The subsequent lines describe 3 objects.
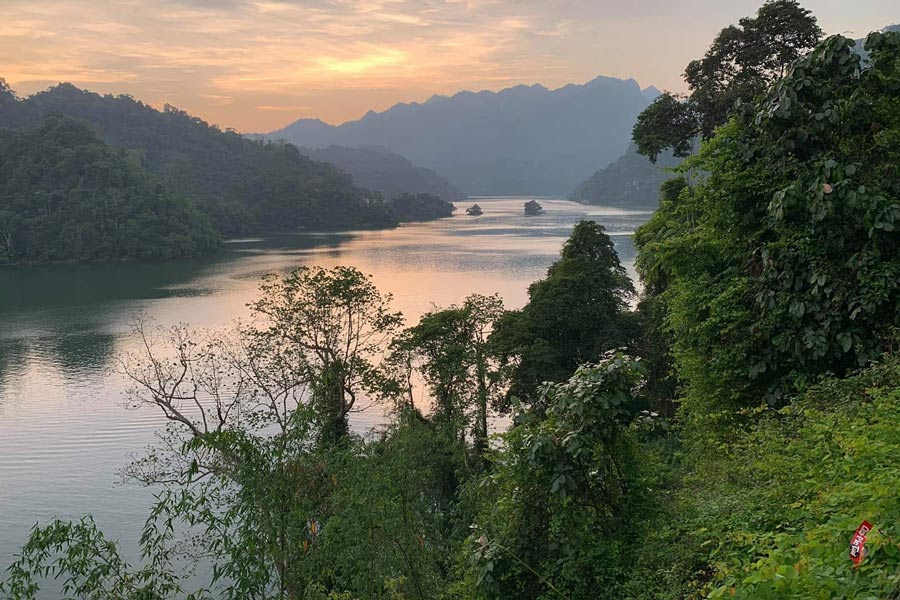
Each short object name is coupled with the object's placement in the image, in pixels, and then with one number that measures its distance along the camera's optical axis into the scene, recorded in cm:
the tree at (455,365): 1631
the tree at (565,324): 1697
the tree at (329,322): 1620
